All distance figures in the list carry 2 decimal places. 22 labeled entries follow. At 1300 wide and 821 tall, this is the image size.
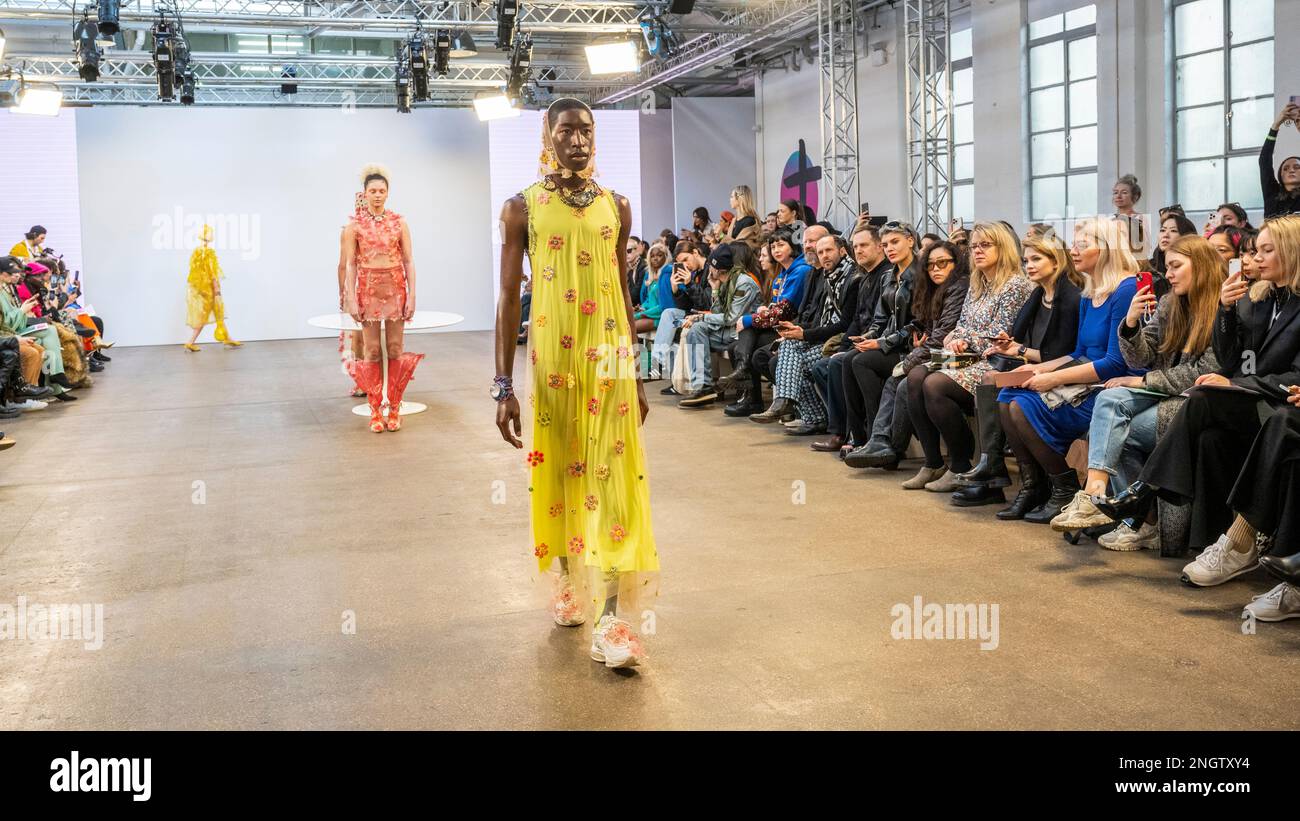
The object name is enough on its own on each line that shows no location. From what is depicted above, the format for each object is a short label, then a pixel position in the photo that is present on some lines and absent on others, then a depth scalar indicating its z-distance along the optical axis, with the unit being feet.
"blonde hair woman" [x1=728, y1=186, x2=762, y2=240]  27.02
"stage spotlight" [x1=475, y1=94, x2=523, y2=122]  47.50
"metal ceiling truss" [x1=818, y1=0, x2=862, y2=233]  39.70
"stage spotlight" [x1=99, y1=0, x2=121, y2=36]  34.60
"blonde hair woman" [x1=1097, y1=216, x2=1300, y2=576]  11.40
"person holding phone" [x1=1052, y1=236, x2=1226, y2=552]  12.80
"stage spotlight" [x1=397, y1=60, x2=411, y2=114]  47.34
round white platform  26.48
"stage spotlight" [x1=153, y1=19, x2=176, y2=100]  38.58
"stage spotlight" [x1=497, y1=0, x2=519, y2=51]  36.94
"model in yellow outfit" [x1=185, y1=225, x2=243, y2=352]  45.93
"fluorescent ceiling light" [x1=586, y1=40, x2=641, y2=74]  41.22
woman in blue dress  14.20
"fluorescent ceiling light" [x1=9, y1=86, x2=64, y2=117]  44.24
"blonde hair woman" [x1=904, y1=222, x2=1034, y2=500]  16.22
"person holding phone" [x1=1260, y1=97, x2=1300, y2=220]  21.01
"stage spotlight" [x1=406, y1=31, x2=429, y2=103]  42.80
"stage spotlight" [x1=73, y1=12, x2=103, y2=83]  38.45
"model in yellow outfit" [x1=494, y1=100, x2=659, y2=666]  9.67
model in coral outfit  23.36
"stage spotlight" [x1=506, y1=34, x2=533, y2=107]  42.29
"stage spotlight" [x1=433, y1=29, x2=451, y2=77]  41.65
